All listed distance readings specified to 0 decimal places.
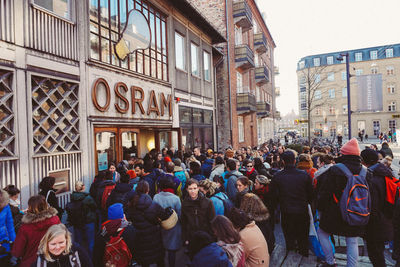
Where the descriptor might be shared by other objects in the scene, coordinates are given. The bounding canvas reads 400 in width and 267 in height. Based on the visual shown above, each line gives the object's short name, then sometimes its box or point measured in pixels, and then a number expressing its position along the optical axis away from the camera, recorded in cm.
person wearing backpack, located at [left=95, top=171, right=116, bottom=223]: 545
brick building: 1836
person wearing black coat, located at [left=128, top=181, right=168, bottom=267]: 391
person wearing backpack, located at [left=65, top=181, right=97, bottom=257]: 457
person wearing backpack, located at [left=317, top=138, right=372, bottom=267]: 371
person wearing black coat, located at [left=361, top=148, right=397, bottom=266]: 380
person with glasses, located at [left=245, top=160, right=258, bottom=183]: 621
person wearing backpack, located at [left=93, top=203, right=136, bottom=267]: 352
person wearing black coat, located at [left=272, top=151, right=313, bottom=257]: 454
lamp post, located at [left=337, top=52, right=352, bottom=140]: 1540
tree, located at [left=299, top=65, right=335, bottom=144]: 5681
